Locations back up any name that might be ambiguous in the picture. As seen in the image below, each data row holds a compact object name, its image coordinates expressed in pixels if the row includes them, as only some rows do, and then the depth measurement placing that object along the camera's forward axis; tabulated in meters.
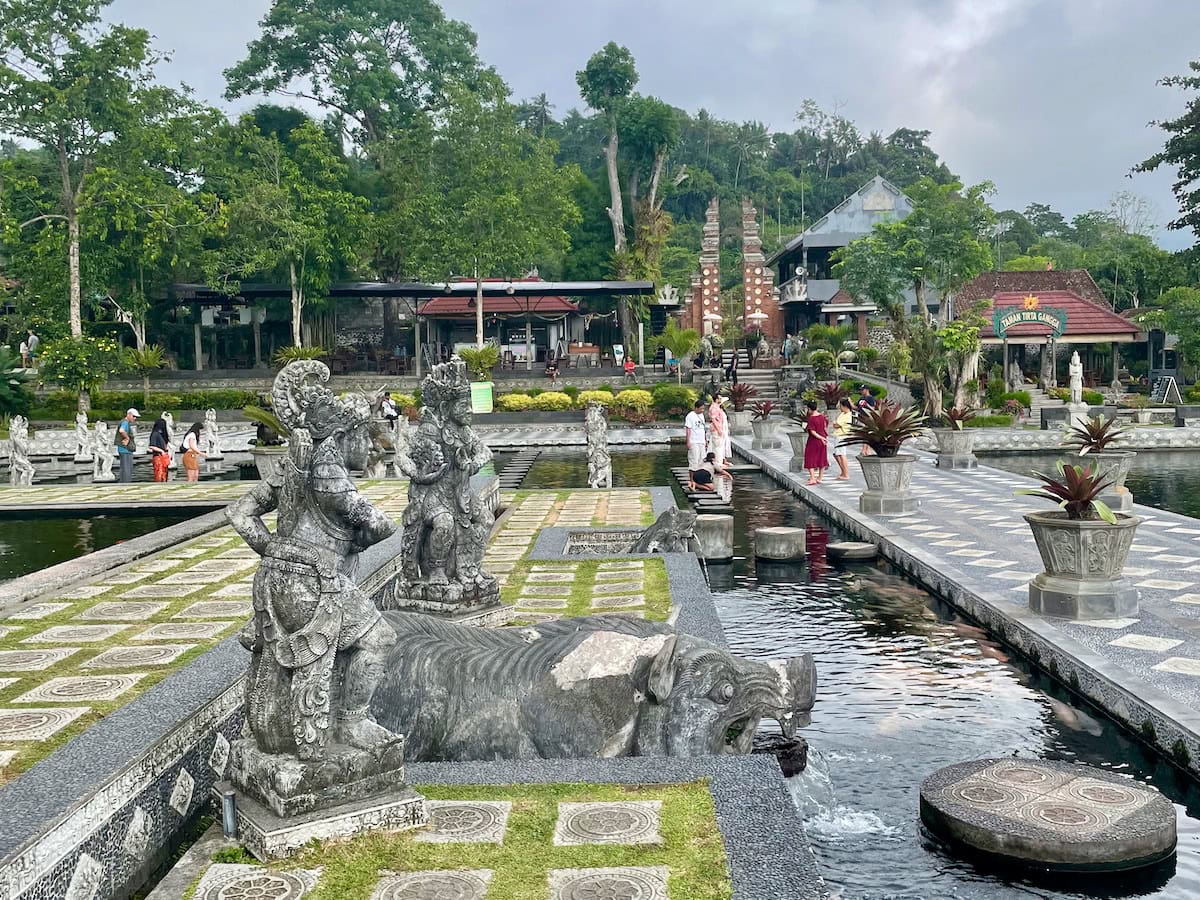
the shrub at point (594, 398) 31.93
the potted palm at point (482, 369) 31.56
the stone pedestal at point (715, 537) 11.24
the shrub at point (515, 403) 32.44
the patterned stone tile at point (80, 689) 5.54
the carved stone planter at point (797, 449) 18.80
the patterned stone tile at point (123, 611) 7.53
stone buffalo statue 4.84
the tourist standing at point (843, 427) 17.27
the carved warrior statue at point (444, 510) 7.30
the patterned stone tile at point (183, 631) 6.89
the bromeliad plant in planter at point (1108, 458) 12.67
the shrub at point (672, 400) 31.45
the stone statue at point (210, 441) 23.06
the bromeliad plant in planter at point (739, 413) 26.83
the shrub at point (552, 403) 32.44
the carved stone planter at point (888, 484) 13.09
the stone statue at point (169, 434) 19.46
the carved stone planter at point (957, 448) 18.42
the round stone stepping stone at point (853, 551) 11.23
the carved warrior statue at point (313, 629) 4.01
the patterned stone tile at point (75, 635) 6.84
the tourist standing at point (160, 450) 18.22
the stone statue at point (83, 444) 23.36
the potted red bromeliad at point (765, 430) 23.05
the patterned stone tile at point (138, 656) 6.21
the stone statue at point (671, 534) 10.14
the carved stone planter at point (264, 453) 17.84
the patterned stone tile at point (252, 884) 3.59
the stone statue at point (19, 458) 18.64
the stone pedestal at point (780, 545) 11.32
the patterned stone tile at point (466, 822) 3.92
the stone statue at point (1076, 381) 26.86
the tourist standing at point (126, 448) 18.44
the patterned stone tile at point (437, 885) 3.53
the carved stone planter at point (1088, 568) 7.66
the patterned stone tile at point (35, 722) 4.98
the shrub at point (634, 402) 31.45
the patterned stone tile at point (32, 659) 6.19
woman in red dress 16.30
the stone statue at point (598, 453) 16.84
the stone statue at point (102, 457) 18.78
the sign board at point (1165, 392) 30.88
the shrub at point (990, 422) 26.67
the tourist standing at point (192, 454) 18.45
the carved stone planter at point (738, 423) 27.22
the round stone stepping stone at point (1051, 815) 4.56
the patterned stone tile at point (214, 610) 7.56
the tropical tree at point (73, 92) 28.86
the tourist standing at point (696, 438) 16.05
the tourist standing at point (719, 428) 16.34
